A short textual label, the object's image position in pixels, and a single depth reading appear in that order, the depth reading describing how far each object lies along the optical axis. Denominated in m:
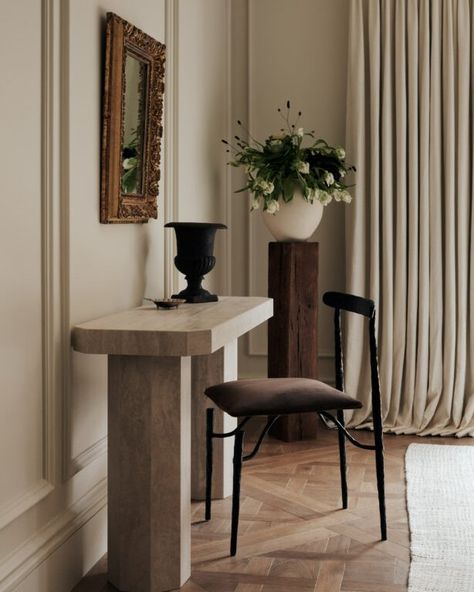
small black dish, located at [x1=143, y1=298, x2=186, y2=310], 3.44
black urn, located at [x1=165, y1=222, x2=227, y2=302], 3.66
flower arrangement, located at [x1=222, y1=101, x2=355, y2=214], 4.68
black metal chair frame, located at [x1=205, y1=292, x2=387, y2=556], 3.16
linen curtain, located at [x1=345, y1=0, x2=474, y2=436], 5.02
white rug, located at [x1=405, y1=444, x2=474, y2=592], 2.99
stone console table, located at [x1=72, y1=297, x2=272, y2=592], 2.88
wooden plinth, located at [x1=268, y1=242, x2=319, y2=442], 4.82
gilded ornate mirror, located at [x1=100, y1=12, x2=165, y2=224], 3.24
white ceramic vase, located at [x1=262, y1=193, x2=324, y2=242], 4.75
